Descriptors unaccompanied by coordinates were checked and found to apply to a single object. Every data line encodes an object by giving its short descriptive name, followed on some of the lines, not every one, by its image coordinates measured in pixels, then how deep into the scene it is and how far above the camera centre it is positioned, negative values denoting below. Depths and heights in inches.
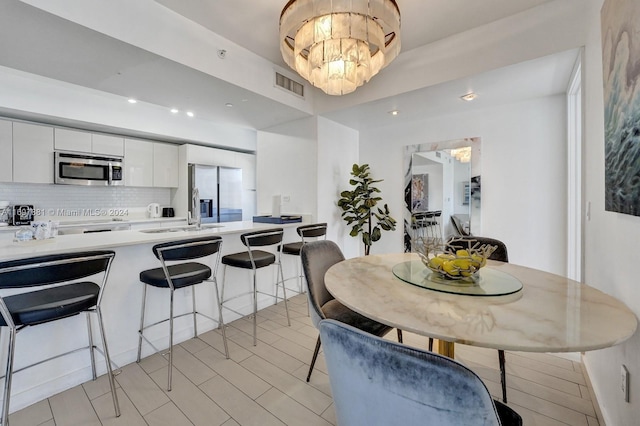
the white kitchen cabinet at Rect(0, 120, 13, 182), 131.5 +28.3
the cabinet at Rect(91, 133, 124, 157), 159.0 +38.5
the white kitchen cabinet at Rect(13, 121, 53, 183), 135.6 +28.9
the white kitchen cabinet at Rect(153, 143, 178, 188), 183.3 +30.7
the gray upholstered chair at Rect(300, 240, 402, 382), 65.3 -19.9
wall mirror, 139.0 +11.6
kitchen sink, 103.6 -6.9
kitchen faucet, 117.3 -0.6
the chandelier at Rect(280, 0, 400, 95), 63.4 +42.3
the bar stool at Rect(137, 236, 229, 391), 74.8 -17.0
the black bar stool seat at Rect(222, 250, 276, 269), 98.0 -16.8
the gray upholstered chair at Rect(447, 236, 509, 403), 84.9 -10.8
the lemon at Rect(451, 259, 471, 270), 54.5 -10.1
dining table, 33.7 -14.6
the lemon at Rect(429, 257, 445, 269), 58.0 -10.5
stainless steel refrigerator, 186.5 +14.3
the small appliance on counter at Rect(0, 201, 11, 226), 139.6 +0.0
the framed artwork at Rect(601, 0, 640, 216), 42.9 +18.0
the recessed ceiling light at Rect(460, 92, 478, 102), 118.1 +48.5
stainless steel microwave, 147.2 +23.4
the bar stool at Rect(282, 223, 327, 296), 117.9 -9.3
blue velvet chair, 22.5 -14.8
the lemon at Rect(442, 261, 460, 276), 55.5 -11.1
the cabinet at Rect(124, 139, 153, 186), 171.2 +30.3
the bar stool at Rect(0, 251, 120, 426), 52.2 -17.8
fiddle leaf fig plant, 155.6 +1.3
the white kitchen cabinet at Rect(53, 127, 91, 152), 146.8 +38.0
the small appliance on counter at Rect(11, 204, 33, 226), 140.8 -1.8
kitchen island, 68.2 -30.5
